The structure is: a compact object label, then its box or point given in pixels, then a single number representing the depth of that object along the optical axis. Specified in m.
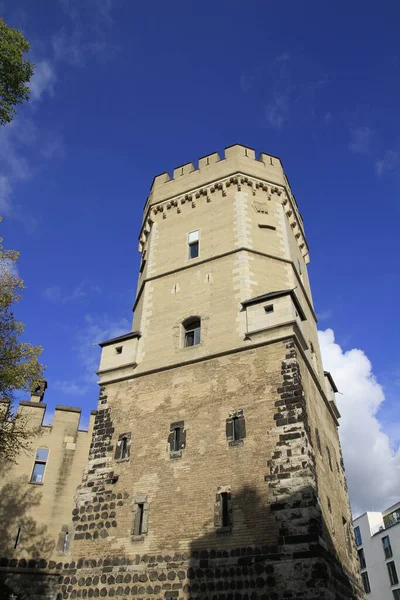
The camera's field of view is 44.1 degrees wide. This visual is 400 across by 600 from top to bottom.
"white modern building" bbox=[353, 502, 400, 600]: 42.94
